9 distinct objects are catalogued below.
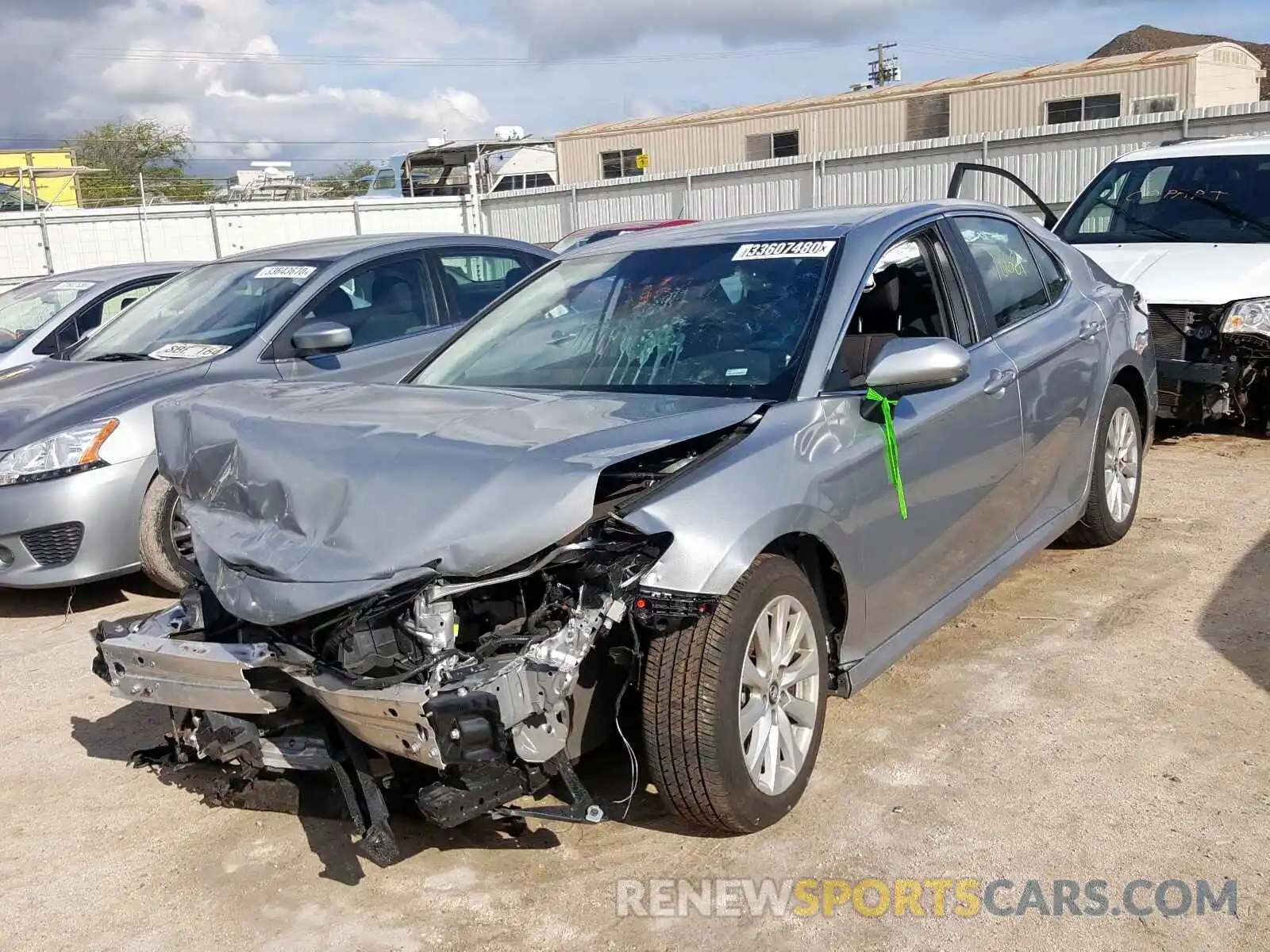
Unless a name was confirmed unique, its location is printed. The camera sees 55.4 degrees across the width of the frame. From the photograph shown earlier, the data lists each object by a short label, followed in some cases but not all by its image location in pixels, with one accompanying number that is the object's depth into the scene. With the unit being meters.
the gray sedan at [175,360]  5.58
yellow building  28.73
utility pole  60.19
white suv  7.29
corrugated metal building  23.69
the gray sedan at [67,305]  9.30
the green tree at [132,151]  51.53
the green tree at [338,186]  39.84
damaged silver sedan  2.91
